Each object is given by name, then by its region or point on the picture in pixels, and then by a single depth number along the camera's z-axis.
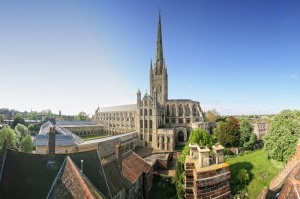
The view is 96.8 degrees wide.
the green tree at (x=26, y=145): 31.91
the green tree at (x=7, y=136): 32.58
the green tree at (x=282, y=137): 17.44
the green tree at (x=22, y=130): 52.80
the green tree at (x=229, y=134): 31.08
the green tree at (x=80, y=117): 95.90
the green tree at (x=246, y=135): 30.54
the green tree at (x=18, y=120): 70.24
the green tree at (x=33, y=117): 106.88
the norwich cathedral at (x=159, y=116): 39.39
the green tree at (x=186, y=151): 16.23
